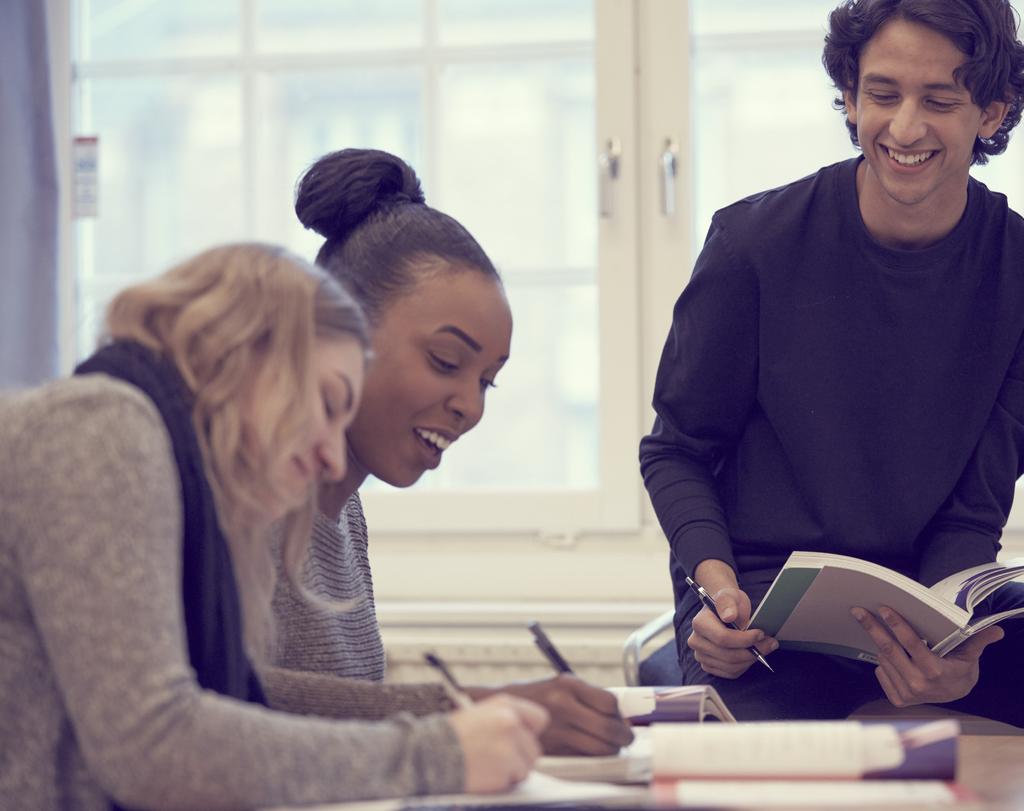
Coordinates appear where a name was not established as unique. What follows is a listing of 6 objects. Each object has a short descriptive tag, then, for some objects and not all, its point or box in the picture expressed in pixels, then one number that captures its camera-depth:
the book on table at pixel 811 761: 2.21
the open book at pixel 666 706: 2.48
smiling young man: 2.90
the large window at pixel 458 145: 3.67
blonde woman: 2.05
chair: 2.82
